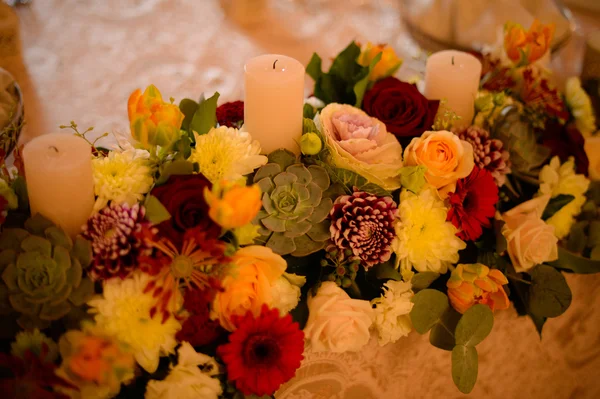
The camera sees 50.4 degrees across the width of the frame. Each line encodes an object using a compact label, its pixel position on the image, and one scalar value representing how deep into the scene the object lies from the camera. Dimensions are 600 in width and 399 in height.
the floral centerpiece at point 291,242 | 0.61
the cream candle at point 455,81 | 0.90
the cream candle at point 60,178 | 0.62
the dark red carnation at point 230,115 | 0.84
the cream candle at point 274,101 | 0.72
